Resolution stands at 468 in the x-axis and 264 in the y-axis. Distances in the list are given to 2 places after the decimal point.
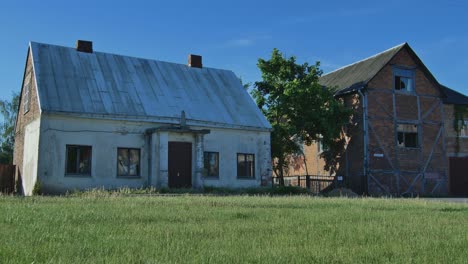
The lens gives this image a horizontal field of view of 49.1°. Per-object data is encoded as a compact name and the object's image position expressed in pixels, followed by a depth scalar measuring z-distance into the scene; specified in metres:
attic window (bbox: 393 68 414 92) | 30.22
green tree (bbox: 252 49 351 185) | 27.22
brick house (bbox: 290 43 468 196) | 28.47
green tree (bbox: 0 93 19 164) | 44.23
